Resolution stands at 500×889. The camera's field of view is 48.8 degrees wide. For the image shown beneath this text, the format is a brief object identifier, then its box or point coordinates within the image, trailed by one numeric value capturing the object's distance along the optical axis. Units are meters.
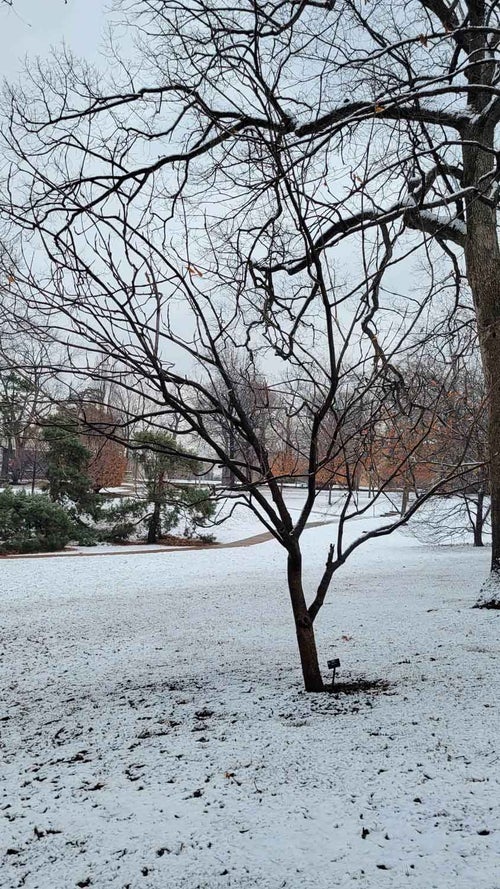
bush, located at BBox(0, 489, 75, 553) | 11.98
